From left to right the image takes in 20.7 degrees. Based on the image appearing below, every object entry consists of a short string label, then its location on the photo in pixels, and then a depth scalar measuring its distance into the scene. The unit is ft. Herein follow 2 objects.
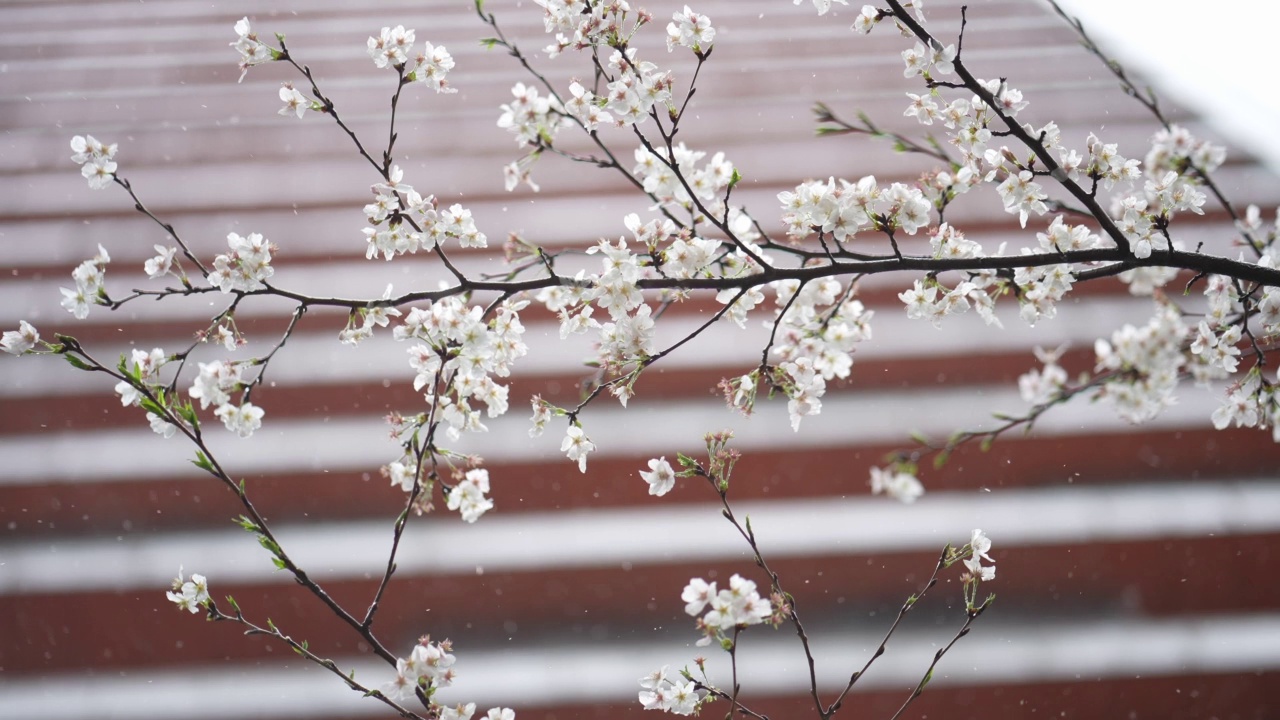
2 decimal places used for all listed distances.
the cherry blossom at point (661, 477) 8.13
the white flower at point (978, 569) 8.05
